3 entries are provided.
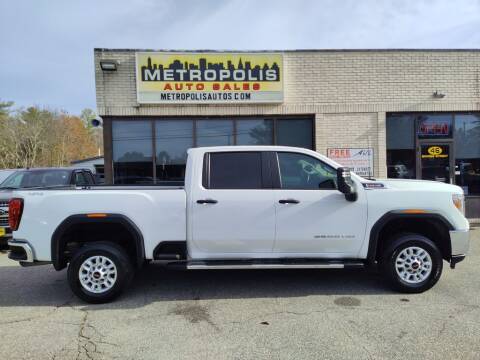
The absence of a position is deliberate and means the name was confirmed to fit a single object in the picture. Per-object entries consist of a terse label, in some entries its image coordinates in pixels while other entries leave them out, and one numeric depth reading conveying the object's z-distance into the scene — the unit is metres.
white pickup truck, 4.54
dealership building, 9.62
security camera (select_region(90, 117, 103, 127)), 10.34
